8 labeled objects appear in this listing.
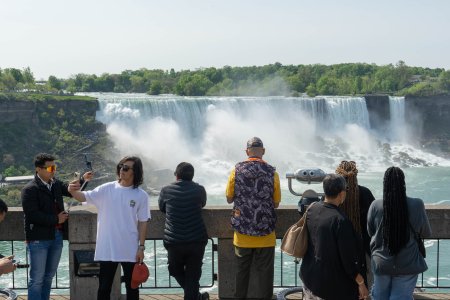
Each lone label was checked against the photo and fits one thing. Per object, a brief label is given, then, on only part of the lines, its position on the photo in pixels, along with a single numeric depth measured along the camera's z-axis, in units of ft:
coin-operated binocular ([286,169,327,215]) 18.51
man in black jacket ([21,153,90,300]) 18.71
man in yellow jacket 19.10
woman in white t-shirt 17.81
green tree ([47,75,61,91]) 350.64
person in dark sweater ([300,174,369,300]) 15.03
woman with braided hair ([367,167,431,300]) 15.53
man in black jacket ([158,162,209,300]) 19.25
